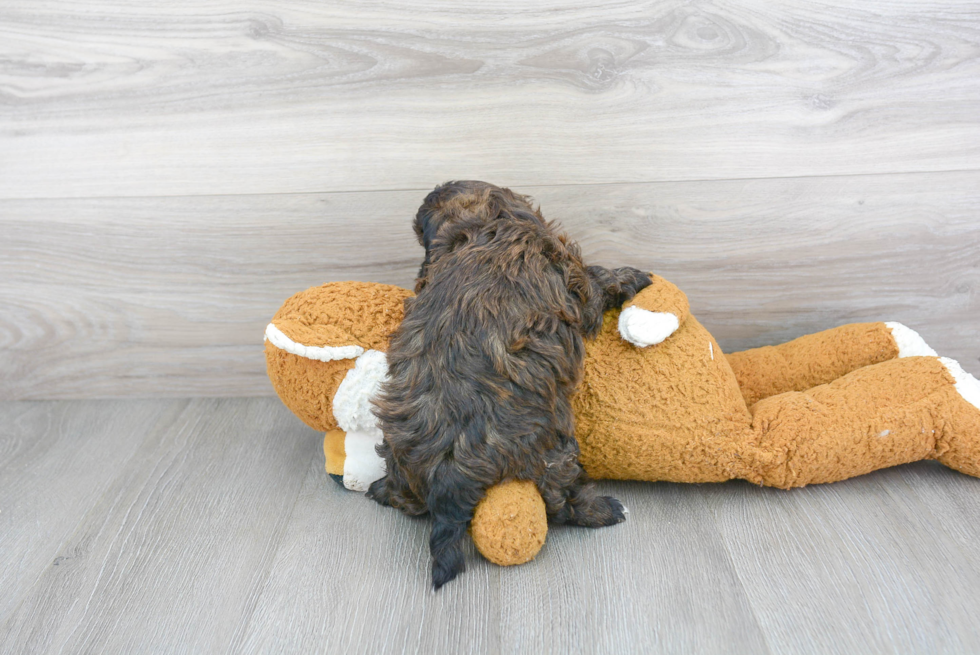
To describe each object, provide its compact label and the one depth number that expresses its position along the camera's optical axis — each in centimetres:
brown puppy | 80
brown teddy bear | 91
